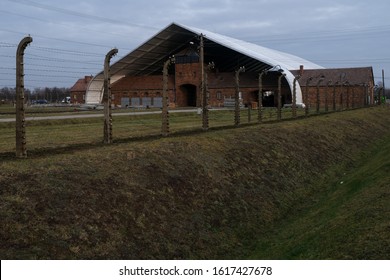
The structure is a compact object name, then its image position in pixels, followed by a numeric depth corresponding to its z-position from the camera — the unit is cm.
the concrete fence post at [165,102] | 1570
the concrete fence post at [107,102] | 1355
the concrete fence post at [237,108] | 2180
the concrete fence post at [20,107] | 1053
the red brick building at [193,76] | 7481
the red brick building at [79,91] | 10694
